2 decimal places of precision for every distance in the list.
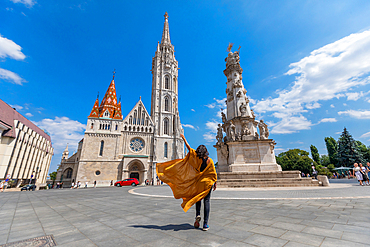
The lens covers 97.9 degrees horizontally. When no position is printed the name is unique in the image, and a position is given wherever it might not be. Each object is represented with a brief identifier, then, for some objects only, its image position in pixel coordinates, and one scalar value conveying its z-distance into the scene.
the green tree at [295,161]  40.91
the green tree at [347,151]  31.02
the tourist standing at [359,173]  11.93
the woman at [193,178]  3.43
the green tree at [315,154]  50.16
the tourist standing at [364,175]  11.80
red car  26.20
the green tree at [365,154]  31.69
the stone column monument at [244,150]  11.68
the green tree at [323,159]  57.48
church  33.56
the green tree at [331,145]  42.68
